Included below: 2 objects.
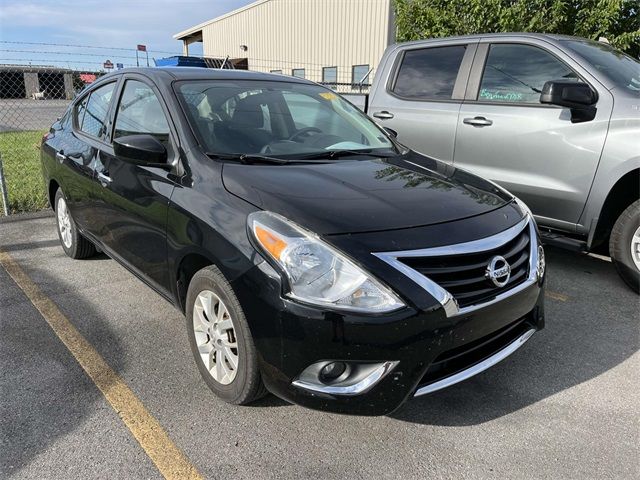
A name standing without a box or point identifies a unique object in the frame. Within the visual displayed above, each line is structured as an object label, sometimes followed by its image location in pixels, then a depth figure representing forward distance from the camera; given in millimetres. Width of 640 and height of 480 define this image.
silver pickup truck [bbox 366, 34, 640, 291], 3871
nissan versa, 2092
